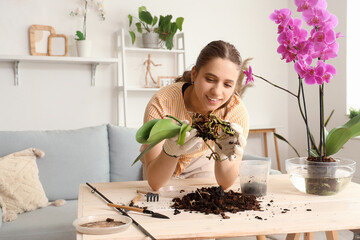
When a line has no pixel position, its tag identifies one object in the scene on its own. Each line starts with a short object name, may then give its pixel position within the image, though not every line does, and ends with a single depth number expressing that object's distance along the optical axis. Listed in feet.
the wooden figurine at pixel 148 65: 12.57
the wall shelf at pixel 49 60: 10.78
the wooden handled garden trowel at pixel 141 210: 3.31
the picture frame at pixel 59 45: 11.68
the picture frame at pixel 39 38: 11.39
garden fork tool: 3.88
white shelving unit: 11.80
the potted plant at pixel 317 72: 3.67
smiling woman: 3.89
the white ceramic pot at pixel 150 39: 12.09
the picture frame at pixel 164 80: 12.67
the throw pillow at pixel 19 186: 6.82
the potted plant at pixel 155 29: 11.82
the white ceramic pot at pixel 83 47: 11.51
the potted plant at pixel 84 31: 11.51
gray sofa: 7.53
